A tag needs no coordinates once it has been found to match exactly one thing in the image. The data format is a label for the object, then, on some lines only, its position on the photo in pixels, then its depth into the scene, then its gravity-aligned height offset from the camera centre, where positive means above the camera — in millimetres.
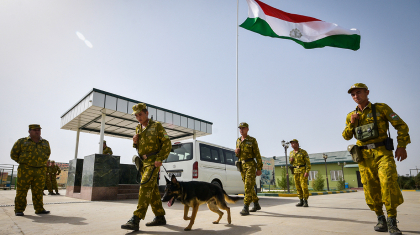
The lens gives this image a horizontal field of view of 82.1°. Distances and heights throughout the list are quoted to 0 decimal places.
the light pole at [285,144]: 22125 +1685
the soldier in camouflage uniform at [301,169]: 7438 -196
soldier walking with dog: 3900 +141
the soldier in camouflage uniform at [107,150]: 12027 +537
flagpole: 11711 +3820
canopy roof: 11156 +2343
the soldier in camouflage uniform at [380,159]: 3260 +66
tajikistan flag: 8203 +4759
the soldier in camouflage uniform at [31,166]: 5414 -145
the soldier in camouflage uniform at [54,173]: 12350 -650
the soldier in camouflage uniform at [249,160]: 5801 +57
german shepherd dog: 3760 -539
